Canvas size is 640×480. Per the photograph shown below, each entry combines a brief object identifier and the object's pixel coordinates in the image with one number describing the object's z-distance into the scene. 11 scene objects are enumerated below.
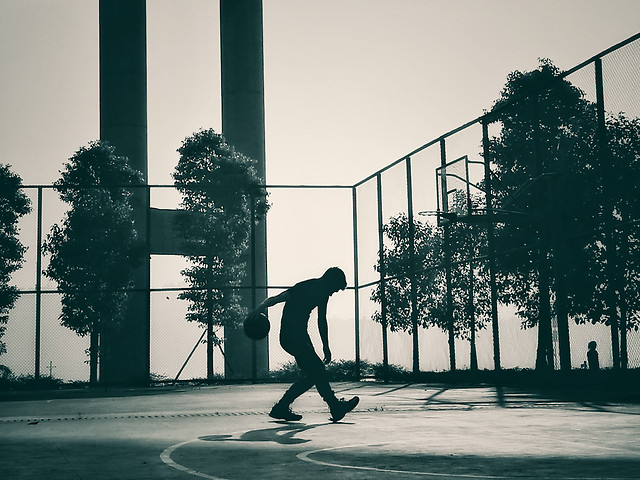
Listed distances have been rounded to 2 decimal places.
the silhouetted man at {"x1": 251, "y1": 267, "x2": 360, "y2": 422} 10.75
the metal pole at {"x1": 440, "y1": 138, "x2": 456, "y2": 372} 20.95
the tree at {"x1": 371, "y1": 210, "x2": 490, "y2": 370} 21.06
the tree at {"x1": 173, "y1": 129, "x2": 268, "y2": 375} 26.33
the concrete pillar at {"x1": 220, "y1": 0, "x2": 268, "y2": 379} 36.16
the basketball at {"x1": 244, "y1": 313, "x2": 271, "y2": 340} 11.03
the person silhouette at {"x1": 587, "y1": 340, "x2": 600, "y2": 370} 17.95
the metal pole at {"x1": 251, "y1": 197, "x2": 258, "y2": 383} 24.64
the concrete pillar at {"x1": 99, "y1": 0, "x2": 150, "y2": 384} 35.44
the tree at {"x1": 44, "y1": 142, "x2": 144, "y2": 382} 25.77
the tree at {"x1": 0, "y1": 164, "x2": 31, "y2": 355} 25.39
